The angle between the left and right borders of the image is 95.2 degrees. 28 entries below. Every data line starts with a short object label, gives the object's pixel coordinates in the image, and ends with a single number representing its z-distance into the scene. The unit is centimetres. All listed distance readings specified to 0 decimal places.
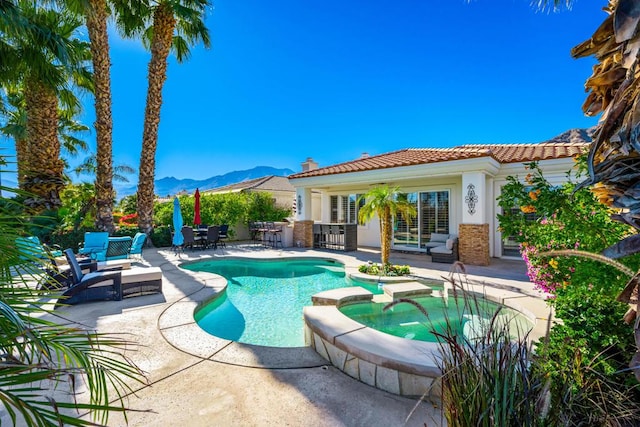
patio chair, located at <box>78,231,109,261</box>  1146
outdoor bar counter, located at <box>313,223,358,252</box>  1611
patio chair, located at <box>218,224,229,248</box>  1742
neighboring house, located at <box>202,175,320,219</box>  2698
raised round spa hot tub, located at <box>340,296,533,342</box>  619
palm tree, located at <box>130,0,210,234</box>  1499
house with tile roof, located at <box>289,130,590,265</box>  1154
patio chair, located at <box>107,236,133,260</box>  1143
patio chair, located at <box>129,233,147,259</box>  1238
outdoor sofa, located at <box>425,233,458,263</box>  1227
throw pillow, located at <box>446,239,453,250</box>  1227
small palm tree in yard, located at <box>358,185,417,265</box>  1030
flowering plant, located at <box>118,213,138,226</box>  2318
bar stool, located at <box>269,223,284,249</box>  1792
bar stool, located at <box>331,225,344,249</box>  1645
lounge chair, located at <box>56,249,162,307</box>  681
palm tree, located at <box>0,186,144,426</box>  104
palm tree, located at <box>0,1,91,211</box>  1073
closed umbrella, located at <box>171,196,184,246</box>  1429
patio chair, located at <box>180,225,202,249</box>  1521
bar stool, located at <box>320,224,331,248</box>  1686
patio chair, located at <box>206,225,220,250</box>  1598
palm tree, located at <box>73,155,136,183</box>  2742
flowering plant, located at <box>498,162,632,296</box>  287
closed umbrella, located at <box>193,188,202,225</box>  1647
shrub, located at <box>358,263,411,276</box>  1021
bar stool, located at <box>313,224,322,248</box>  1731
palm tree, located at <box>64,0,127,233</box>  1374
